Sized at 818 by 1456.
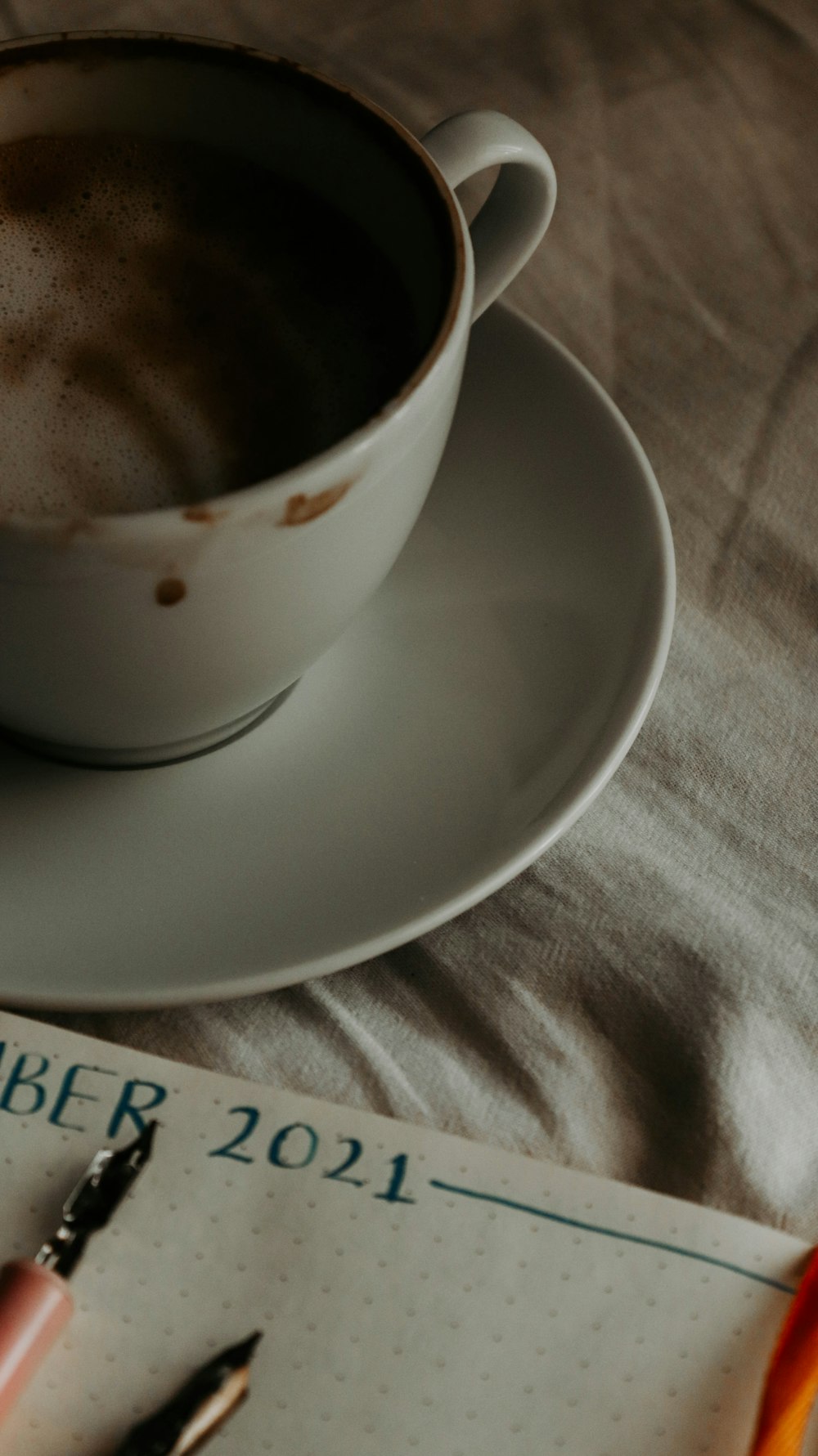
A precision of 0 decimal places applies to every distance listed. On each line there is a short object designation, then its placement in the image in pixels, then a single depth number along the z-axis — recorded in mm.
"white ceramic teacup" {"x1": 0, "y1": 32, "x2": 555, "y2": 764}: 453
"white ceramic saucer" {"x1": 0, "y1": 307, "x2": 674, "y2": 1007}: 479
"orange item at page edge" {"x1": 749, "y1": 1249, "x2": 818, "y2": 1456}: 452
